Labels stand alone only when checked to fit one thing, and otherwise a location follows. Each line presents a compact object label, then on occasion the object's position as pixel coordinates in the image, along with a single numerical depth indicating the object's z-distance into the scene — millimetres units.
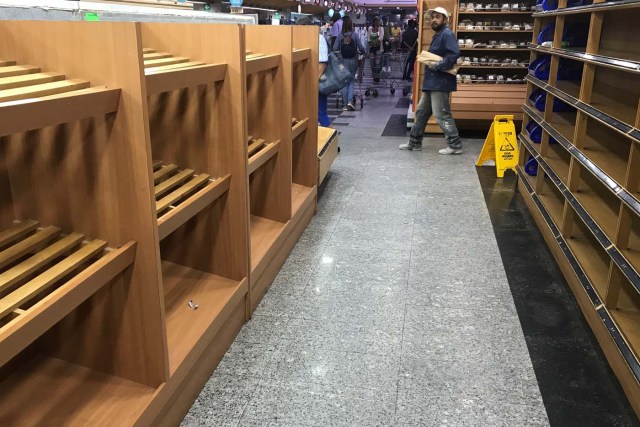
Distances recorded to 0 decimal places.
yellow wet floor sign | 5699
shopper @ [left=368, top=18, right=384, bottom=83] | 13578
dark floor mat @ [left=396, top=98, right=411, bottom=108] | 10531
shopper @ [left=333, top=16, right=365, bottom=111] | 9520
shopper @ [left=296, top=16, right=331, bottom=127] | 6188
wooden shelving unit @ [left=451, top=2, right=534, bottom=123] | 7391
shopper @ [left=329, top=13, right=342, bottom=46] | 10133
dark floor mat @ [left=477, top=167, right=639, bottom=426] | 2201
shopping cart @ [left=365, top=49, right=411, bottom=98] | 12312
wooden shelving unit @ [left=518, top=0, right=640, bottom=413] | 2393
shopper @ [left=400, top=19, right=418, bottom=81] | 11500
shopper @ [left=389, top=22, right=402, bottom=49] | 15952
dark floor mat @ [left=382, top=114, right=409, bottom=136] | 7883
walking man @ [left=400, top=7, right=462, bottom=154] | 6070
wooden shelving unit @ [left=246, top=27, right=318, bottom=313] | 3061
